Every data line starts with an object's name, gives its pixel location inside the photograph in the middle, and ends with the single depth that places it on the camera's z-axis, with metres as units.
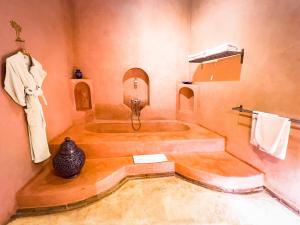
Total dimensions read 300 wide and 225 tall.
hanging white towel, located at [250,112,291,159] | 1.74
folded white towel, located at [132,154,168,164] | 2.47
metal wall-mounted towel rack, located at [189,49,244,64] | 2.37
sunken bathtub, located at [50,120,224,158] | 2.58
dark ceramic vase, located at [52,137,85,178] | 1.99
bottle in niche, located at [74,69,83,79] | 3.52
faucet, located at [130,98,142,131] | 3.93
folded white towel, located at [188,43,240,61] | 2.27
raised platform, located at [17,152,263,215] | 1.79
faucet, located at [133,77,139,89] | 3.95
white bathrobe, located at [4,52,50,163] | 1.68
